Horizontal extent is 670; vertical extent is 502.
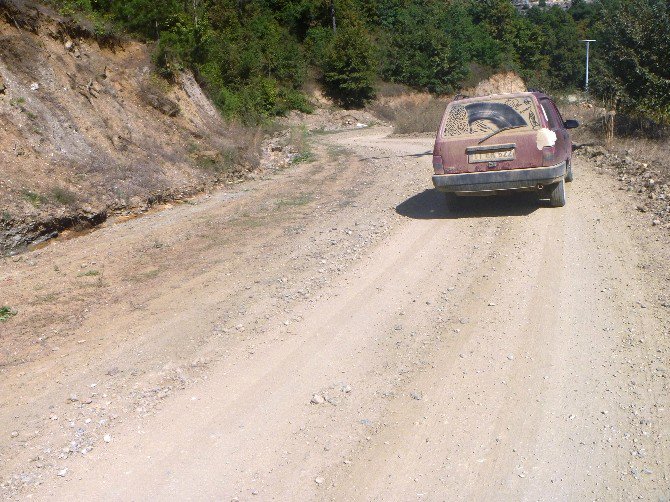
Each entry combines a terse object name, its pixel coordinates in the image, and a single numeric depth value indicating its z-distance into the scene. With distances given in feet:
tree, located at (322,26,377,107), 159.74
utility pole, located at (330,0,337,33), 186.68
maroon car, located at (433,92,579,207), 31.45
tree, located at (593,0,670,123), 52.90
